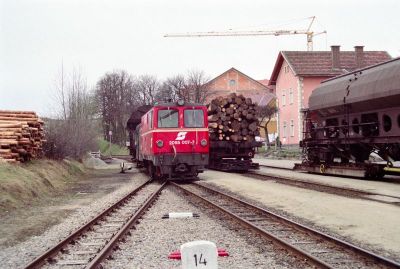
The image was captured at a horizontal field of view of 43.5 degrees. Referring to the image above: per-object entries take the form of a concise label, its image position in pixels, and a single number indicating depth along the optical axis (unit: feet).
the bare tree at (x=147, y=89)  279.28
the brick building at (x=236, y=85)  280.31
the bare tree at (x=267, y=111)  179.22
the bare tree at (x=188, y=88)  229.66
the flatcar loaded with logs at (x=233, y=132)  79.56
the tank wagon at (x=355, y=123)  55.21
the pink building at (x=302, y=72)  151.84
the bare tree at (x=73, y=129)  78.69
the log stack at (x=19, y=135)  55.42
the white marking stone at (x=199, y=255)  13.61
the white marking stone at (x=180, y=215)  33.30
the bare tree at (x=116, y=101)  260.42
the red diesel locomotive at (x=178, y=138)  61.05
